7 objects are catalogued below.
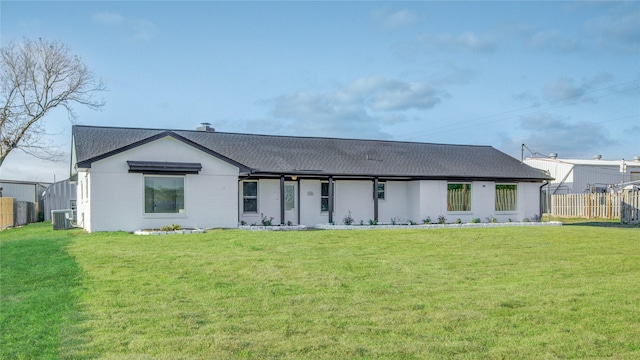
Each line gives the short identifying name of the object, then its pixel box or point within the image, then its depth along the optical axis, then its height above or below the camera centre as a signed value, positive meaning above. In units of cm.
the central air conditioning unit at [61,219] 2170 -99
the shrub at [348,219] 2416 -124
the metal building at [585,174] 3853 +122
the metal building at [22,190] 3691 +35
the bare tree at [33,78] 3347 +752
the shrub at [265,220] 2250 -117
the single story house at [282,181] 1941 +51
